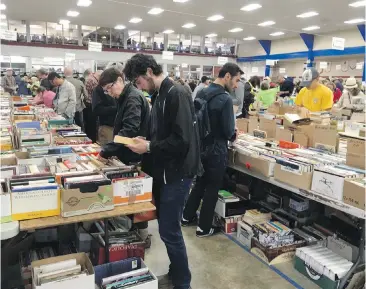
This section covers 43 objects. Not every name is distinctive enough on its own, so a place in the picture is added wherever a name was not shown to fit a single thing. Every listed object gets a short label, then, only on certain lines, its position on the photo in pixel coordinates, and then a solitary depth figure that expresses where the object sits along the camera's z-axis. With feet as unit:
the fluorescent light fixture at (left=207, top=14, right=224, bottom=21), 41.79
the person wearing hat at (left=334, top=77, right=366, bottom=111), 19.13
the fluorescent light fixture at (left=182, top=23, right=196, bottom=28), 48.75
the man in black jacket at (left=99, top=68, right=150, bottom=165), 8.60
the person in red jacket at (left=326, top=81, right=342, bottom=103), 31.63
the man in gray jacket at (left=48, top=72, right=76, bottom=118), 18.30
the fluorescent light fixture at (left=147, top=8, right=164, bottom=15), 38.43
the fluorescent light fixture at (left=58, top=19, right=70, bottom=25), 49.32
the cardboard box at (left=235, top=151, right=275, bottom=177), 10.15
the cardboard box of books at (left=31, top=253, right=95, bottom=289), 5.90
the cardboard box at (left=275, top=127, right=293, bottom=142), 12.35
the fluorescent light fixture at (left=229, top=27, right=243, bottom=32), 52.24
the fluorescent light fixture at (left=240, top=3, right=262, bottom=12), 34.96
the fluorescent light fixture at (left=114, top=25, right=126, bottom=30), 53.52
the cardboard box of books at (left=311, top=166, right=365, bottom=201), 8.14
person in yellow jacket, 14.33
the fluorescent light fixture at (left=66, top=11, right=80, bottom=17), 42.01
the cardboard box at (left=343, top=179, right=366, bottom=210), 7.57
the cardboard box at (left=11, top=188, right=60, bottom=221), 5.80
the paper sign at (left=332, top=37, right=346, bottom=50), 33.19
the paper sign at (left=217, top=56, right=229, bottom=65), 37.95
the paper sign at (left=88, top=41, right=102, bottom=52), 32.35
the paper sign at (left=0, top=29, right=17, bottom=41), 23.41
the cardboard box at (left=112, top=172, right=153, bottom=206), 6.61
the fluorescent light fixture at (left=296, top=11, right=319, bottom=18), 38.05
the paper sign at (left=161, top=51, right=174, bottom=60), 38.01
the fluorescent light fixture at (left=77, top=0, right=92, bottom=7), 35.50
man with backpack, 10.02
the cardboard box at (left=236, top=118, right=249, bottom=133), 15.23
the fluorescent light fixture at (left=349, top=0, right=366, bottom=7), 32.09
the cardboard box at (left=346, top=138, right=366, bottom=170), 8.88
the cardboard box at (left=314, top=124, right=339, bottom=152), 10.85
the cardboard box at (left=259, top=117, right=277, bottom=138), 13.39
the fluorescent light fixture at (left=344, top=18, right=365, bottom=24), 41.06
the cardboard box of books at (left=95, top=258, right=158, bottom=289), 6.59
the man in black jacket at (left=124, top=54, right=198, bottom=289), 6.74
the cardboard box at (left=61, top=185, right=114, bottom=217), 6.01
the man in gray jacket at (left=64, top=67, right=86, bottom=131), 21.16
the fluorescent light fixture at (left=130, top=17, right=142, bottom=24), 45.70
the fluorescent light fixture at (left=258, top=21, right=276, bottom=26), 44.70
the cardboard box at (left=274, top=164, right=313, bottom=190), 8.93
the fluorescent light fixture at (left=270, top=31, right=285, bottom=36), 54.87
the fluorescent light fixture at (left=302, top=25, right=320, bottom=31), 47.29
